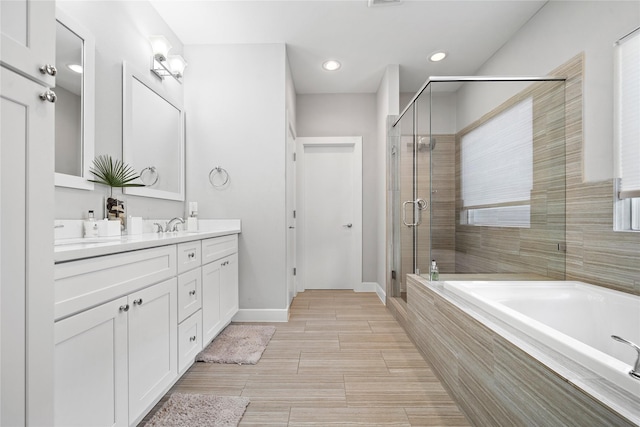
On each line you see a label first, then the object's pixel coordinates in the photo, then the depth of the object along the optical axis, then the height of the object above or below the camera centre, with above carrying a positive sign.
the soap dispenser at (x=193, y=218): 2.57 -0.04
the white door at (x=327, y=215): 3.91 -0.02
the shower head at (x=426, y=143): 2.21 +0.55
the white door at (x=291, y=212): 3.02 +0.02
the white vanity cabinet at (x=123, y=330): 0.91 -0.46
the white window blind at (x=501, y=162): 2.05 +0.37
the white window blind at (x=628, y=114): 1.52 +0.53
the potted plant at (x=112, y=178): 1.68 +0.21
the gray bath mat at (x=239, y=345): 1.96 -0.97
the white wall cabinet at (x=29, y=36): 0.64 +0.41
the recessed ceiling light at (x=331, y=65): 3.08 +1.59
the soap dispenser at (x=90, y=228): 1.54 -0.07
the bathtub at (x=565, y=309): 1.24 -0.50
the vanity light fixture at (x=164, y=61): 2.23 +1.24
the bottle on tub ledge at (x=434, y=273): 2.05 -0.42
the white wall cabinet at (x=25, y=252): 0.63 -0.09
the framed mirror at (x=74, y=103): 1.44 +0.58
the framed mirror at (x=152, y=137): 1.97 +0.59
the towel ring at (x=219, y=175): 2.73 +0.35
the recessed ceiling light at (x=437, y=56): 2.91 +1.60
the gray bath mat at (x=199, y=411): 1.35 -0.96
